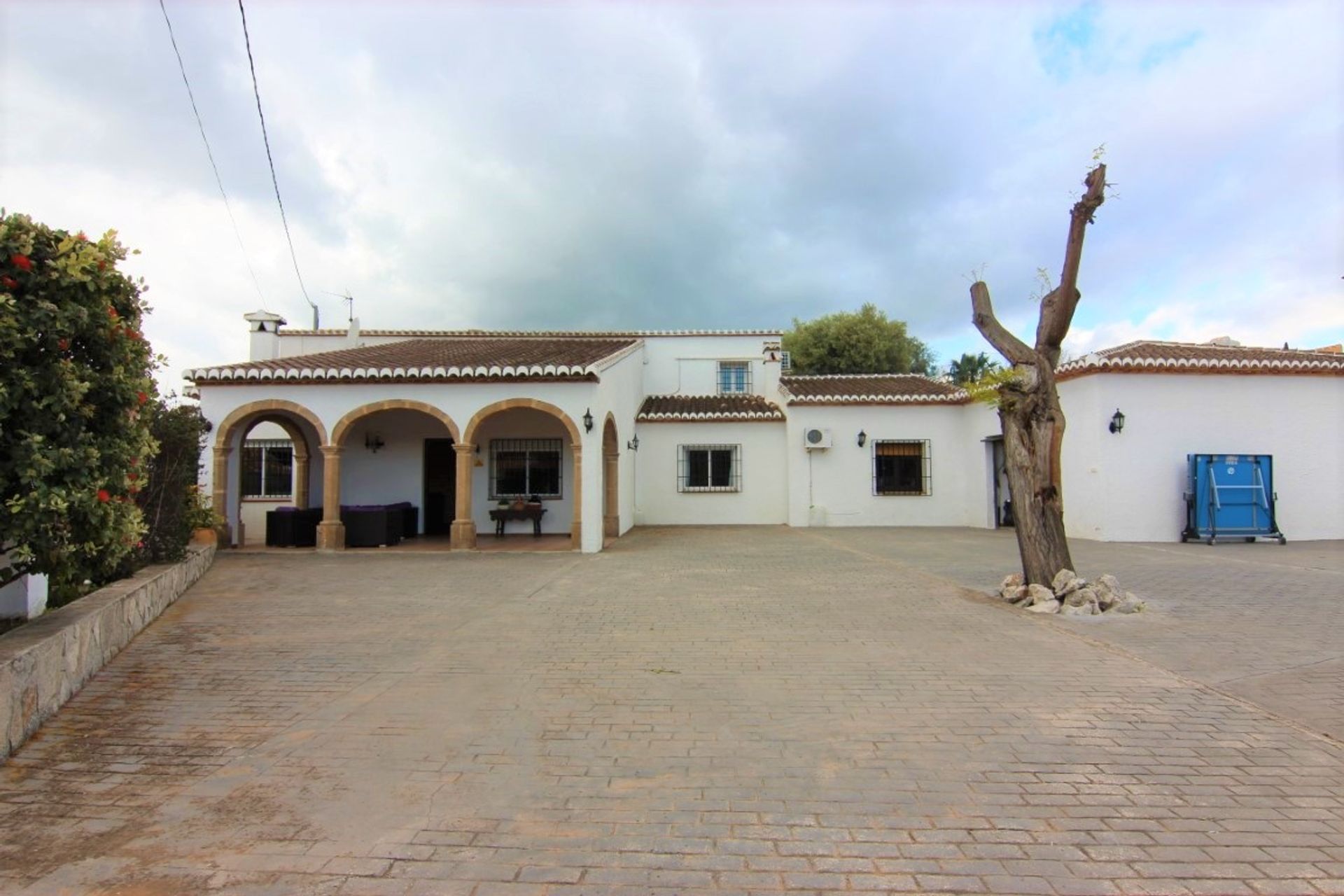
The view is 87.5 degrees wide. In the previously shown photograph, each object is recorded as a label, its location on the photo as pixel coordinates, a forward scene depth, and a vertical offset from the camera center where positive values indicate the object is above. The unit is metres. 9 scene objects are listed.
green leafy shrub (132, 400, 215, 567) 8.21 -0.10
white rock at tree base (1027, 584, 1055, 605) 7.22 -1.28
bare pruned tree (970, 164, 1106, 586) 7.57 +0.44
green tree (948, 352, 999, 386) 38.09 +5.83
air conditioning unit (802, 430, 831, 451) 17.50 +0.81
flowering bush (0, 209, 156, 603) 3.90 +0.48
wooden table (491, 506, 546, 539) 14.67 -0.83
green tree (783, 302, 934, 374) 32.59 +6.03
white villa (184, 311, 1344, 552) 12.51 +0.87
